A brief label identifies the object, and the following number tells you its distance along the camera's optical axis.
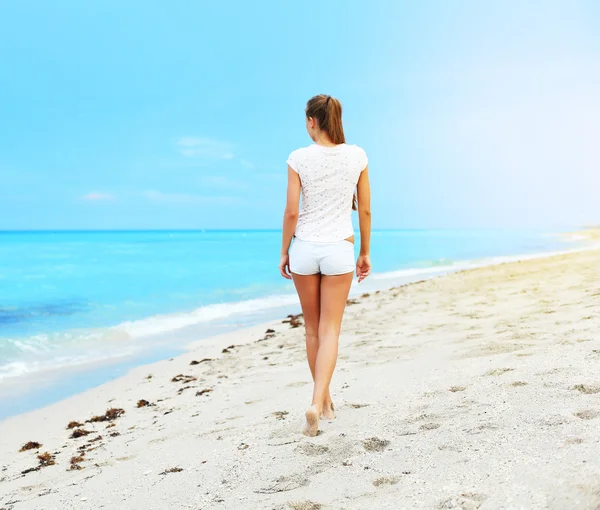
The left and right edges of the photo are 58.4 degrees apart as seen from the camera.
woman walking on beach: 3.35
